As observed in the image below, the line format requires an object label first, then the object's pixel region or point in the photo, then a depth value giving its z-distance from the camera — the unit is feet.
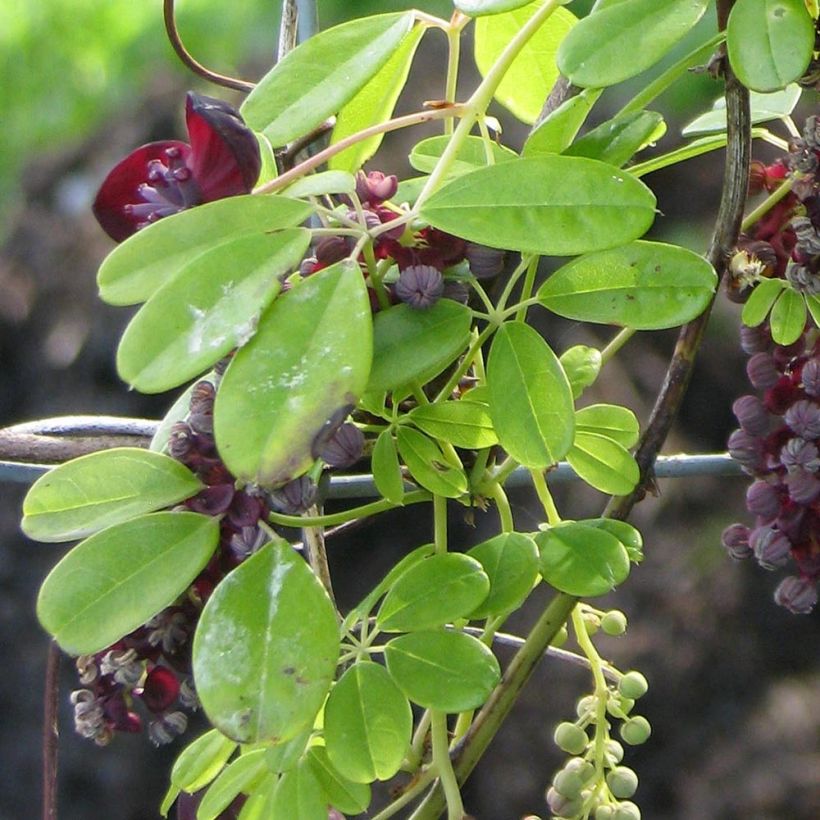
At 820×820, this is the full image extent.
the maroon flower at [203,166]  1.65
